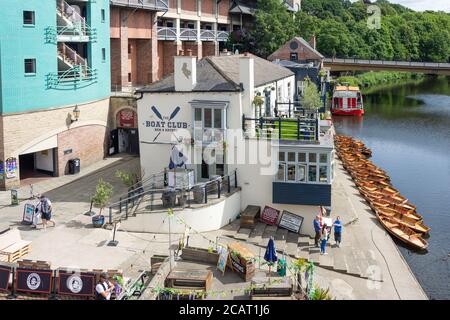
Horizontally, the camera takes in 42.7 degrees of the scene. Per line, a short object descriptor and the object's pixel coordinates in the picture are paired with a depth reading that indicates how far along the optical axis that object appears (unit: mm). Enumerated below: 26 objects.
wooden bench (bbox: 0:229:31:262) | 18359
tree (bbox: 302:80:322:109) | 33281
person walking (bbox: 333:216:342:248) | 22656
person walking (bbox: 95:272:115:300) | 15172
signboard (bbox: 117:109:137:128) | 36031
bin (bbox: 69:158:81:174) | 31484
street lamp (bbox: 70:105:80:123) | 31203
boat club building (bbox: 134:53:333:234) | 24078
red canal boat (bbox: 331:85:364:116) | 67688
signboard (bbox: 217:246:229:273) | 18181
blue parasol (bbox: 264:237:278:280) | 19109
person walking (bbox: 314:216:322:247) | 22672
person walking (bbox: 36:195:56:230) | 22188
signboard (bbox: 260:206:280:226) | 24438
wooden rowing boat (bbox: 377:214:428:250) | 26656
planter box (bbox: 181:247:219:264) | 19016
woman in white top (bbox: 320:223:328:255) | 21844
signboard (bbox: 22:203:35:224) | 22469
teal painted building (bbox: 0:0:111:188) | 27453
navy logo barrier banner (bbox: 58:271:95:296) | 15695
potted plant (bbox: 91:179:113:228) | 22203
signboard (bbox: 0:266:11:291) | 16031
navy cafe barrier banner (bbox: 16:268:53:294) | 15859
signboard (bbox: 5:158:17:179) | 27812
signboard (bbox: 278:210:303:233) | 24203
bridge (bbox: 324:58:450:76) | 76188
